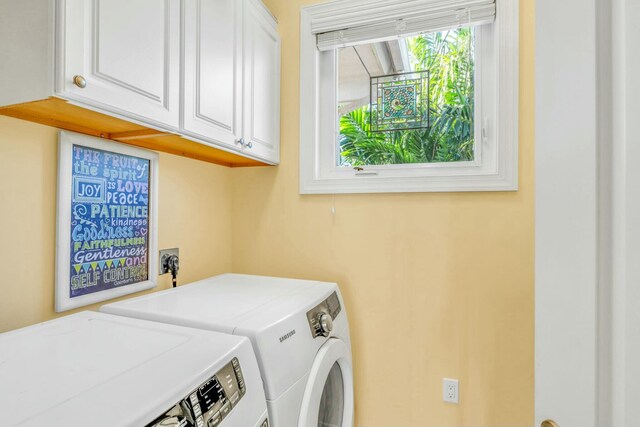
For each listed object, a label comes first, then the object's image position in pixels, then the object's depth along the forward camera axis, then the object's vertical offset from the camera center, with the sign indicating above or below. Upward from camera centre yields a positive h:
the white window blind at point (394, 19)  1.45 +0.93
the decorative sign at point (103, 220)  1.03 -0.02
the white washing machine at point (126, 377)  0.50 -0.30
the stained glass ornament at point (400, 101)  1.63 +0.58
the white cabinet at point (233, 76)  1.13 +0.57
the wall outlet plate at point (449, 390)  1.48 -0.80
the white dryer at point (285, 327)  0.84 -0.34
